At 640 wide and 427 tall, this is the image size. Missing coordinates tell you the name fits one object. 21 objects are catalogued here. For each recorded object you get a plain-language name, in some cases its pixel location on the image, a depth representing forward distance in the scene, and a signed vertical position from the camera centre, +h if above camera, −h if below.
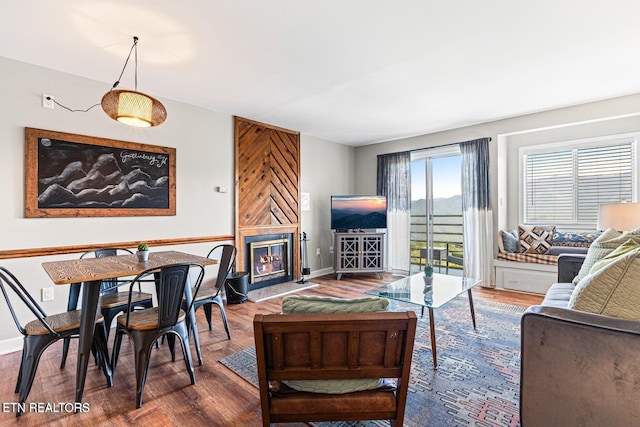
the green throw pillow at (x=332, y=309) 1.37 -0.41
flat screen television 5.52 +0.10
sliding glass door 5.25 +0.19
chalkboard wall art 2.83 +0.44
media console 5.43 -0.62
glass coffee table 2.41 -0.68
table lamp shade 3.00 +0.00
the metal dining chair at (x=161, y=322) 1.94 -0.70
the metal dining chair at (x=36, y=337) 1.89 -0.74
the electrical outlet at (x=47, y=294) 2.87 -0.71
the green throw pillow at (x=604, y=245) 2.40 -0.24
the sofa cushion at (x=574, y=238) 4.32 -0.32
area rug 1.79 -1.15
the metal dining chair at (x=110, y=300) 2.34 -0.66
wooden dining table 1.91 -0.36
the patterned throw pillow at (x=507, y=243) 4.66 -0.41
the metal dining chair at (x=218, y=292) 2.65 -0.67
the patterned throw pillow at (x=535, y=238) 4.55 -0.33
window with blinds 4.33 +0.55
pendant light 2.21 +0.83
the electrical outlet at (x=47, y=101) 2.87 +1.11
